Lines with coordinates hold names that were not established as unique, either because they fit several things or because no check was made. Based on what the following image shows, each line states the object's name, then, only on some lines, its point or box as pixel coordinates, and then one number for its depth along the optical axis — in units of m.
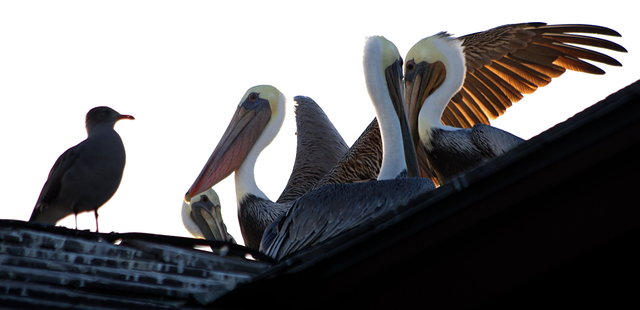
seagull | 13.34
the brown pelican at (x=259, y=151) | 23.87
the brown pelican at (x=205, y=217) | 27.36
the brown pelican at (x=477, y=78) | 20.59
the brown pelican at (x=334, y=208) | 15.22
